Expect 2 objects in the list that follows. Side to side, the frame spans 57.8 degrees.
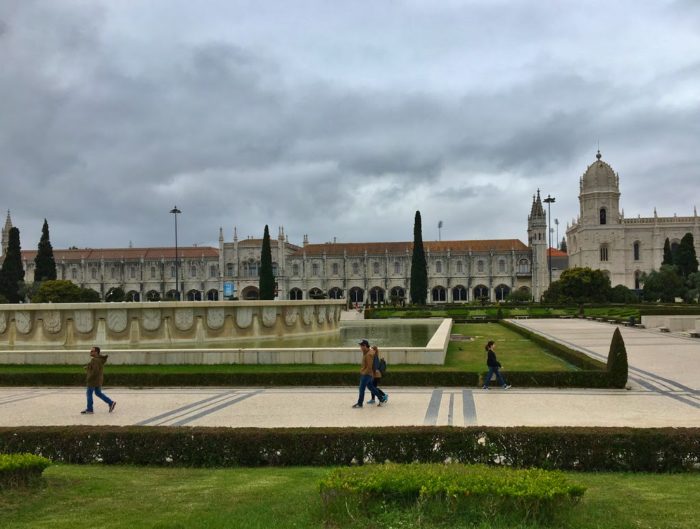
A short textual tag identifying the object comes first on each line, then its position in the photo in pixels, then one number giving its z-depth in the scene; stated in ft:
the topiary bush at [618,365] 40.27
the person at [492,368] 40.78
